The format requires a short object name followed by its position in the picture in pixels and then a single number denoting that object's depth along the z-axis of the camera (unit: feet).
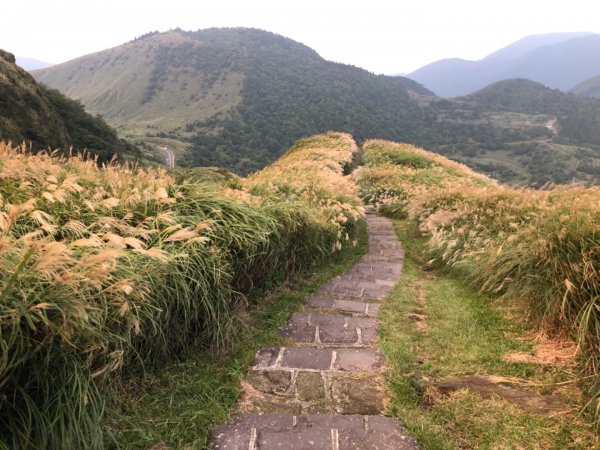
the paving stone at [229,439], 8.59
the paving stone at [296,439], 8.66
